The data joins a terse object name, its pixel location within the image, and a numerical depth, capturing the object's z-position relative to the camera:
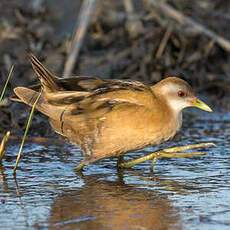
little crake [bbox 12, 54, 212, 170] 10.27
